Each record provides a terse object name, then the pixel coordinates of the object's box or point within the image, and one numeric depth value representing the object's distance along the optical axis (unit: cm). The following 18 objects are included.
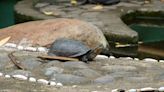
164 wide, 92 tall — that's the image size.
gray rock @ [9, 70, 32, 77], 868
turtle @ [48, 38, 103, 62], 978
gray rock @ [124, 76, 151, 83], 842
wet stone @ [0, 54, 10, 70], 922
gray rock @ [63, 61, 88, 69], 918
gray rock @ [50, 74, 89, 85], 839
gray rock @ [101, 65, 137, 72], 921
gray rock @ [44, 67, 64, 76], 876
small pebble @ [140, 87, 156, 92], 777
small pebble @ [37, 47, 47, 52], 1084
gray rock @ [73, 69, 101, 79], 872
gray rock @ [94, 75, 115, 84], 842
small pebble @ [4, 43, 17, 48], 1110
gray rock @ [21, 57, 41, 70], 921
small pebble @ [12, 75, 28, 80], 852
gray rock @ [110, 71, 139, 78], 874
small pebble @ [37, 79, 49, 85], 831
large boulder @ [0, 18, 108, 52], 1129
